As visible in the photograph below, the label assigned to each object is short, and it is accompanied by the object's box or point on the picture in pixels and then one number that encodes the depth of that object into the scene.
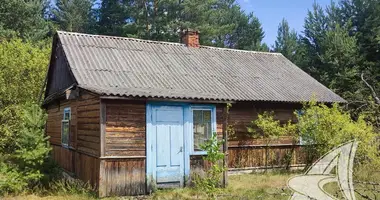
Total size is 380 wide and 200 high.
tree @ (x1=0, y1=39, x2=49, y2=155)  18.27
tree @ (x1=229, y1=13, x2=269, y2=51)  38.16
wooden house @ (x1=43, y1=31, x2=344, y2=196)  9.23
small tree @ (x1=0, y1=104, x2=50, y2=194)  9.50
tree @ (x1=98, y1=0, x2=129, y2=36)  31.70
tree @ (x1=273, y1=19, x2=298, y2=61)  36.72
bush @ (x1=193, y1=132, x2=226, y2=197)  7.44
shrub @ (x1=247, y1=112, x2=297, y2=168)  13.03
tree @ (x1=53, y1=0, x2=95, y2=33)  34.25
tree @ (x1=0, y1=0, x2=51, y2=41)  25.28
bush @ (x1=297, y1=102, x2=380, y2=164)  10.61
